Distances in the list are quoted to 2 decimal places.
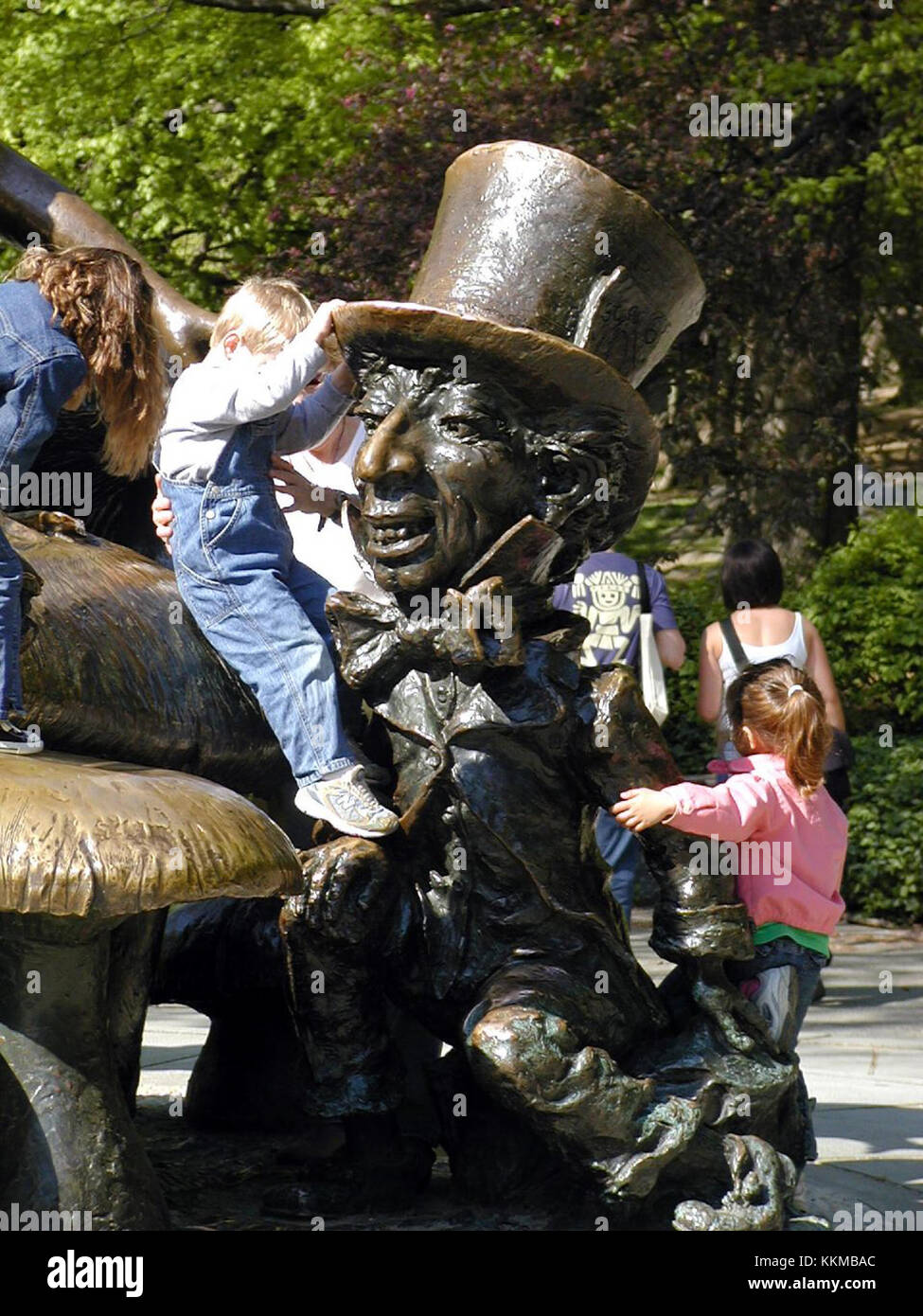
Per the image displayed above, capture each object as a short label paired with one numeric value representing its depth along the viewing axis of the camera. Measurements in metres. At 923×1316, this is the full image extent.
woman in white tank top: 6.84
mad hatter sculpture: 3.95
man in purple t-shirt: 7.30
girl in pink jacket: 4.26
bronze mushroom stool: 3.20
